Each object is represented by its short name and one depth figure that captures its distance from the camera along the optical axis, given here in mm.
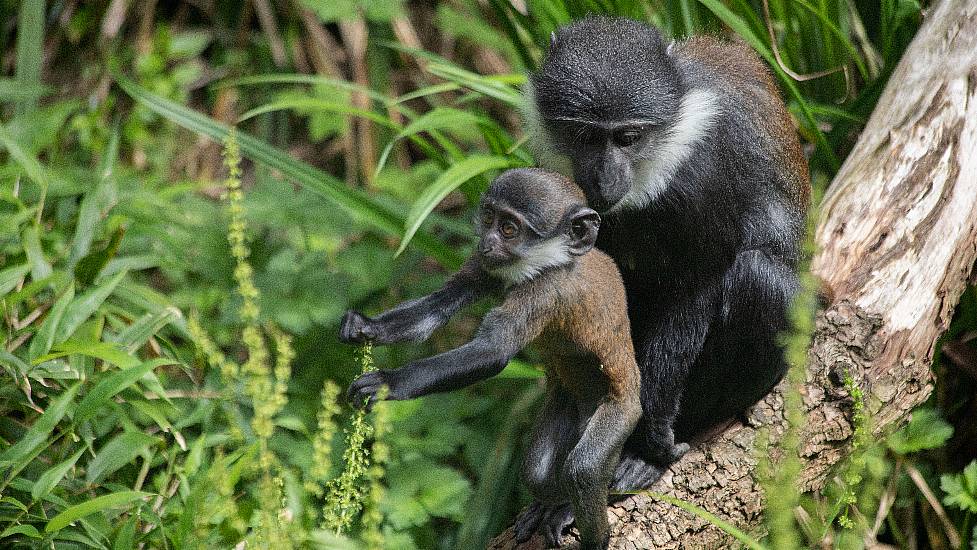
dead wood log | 7402
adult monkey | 7547
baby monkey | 6898
